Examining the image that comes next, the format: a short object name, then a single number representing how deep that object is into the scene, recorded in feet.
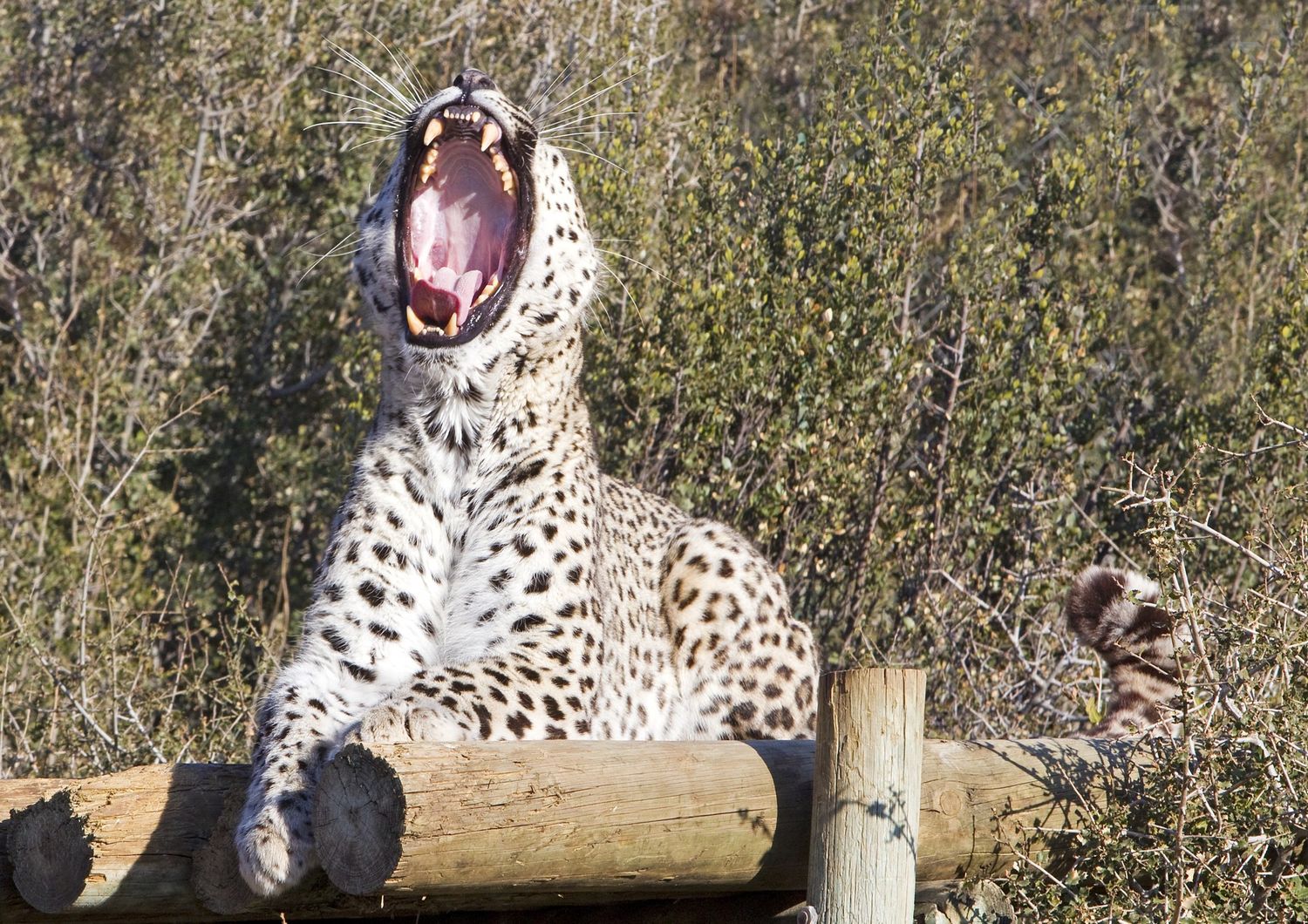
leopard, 32.07
